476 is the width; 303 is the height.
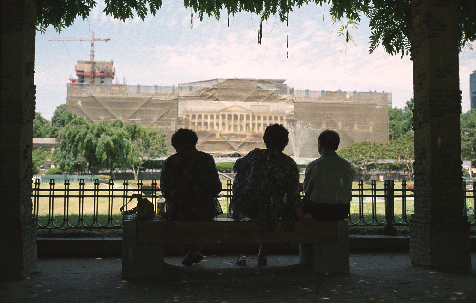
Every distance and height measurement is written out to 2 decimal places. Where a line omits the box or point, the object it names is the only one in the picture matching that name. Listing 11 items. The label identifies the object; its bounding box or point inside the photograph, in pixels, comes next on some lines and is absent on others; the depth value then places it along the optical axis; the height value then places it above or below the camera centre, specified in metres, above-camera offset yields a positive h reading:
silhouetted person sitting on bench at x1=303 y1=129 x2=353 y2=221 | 4.54 -0.21
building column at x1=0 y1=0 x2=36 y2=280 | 4.59 +0.31
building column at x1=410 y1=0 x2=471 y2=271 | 4.97 +0.30
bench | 4.23 -0.72
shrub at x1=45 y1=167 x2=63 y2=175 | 48.73 -0.65
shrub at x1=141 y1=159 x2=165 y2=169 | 51.12 +0.33
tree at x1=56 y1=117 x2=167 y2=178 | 35.66 +1.72
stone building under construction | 59.94 +8.36
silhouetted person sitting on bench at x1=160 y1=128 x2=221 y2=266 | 4.44 -0.19
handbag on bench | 4.44 -0.45
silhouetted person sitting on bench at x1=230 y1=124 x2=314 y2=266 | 4.21 -0.23
